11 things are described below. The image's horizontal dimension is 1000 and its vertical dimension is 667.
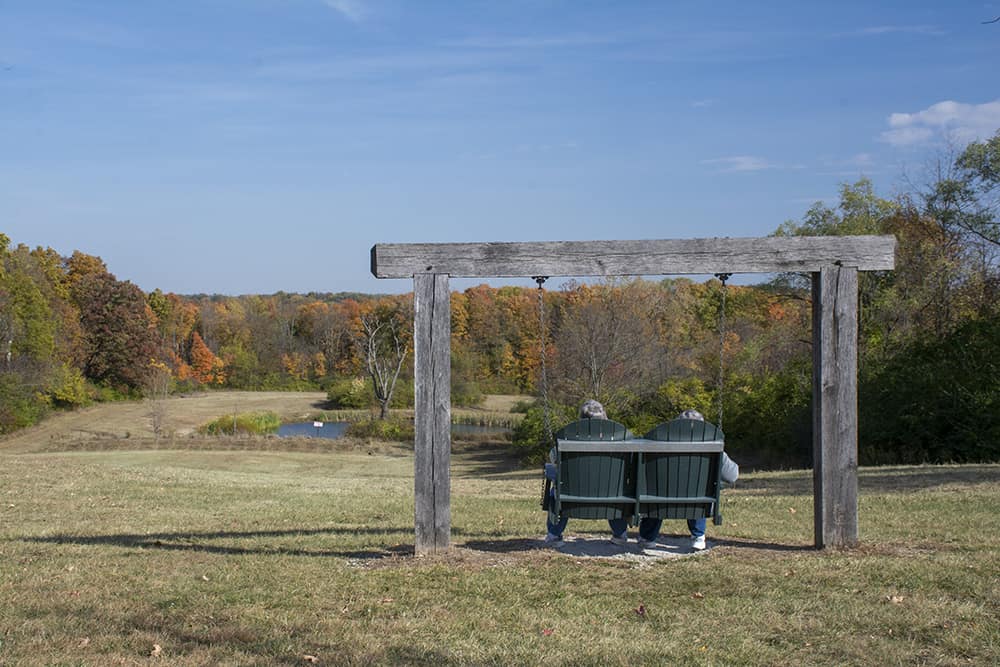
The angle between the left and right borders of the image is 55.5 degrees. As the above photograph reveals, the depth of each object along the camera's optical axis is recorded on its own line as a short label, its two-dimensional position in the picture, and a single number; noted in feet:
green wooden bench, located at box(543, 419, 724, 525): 24.91
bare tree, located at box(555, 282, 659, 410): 135.95
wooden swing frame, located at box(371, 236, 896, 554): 26.12
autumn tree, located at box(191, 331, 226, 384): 278.87
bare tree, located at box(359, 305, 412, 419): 208.23
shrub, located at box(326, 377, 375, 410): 235.61
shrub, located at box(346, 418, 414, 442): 179.22
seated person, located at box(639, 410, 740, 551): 26.13
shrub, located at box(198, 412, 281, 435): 172.65
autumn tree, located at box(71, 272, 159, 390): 223.71
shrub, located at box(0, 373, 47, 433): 160.35
